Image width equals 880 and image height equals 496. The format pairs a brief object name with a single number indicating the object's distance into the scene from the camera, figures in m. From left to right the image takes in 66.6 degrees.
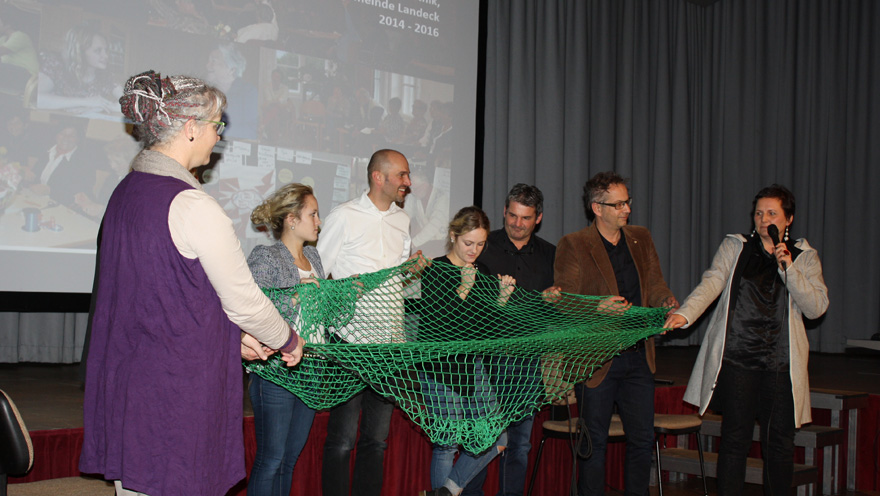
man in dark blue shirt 3.36
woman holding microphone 3.32
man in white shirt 3.07
